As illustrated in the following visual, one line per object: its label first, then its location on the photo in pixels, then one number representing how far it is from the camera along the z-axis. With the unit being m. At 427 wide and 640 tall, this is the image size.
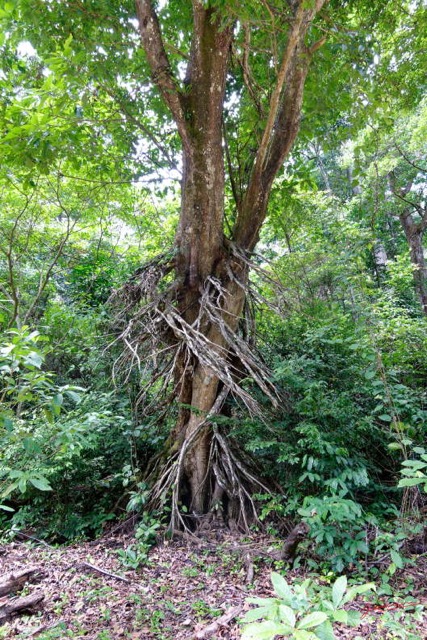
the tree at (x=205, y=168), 2.90
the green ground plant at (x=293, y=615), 0.90
